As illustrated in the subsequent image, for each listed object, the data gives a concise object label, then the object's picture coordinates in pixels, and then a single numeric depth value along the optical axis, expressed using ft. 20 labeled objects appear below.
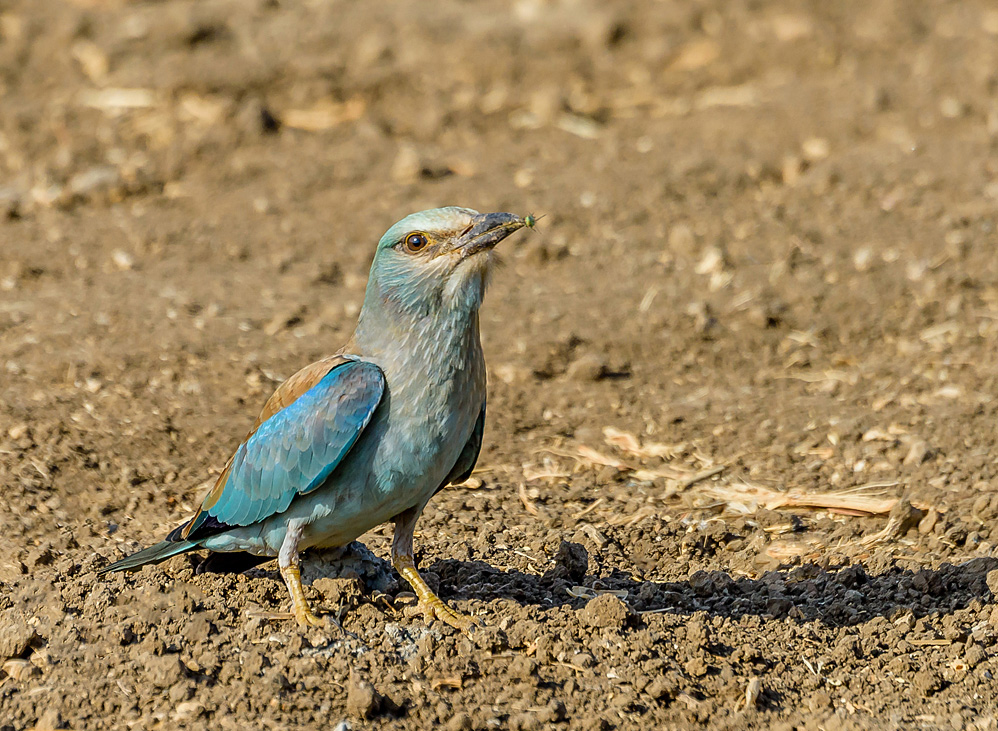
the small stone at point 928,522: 36.60
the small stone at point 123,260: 57.37
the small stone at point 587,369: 47.67
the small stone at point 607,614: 29.71
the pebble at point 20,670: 27.96
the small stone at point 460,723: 26.37
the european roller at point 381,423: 28.89
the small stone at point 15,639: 28.58
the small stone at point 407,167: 64.69
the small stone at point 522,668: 28.12
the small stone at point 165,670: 27.14
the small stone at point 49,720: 26.37
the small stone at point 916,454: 40.96
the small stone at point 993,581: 32.81
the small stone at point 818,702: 28.48
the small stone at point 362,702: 26.32
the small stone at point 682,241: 57.52
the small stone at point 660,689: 27.91
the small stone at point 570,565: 34.12
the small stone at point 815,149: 66.08
